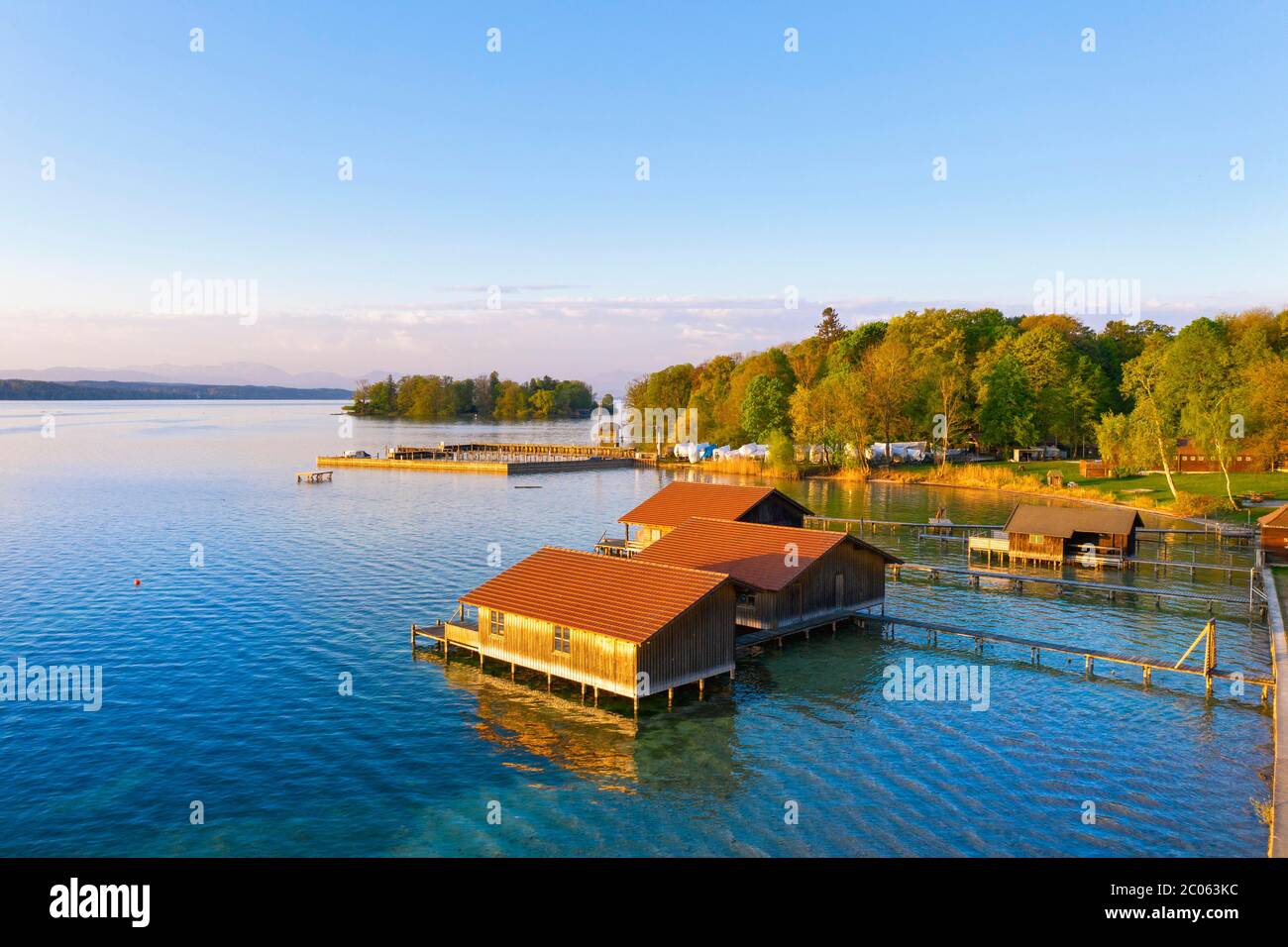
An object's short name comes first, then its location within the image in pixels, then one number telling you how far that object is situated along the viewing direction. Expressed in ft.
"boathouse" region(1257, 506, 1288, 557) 200.54
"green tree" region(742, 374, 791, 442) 479.00
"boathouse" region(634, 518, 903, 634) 146.41
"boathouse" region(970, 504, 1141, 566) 212.02
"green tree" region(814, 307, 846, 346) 614.34
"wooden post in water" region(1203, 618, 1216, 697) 121.19
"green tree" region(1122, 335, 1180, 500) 297.94
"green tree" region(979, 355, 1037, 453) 404.53
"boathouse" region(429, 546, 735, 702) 113.09
